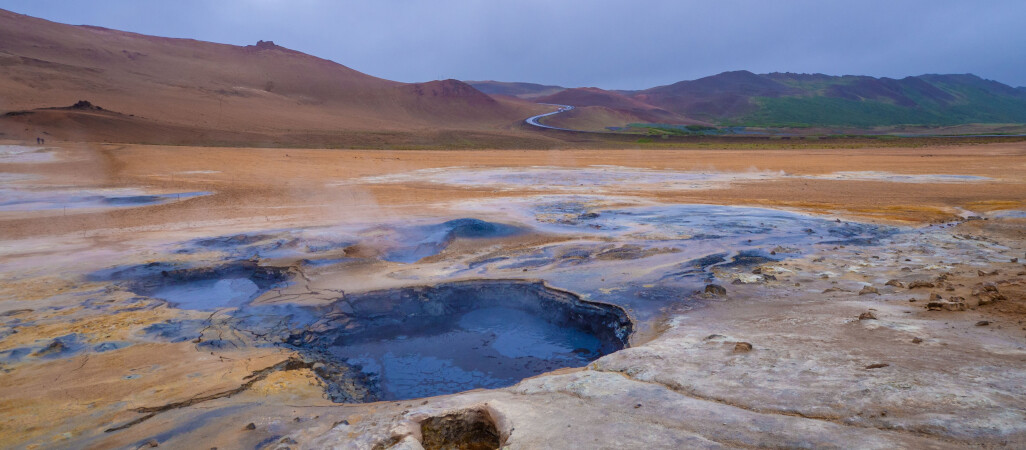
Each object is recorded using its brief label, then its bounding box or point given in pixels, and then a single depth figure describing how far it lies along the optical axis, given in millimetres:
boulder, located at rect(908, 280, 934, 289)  6465
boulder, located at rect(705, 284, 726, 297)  6820
